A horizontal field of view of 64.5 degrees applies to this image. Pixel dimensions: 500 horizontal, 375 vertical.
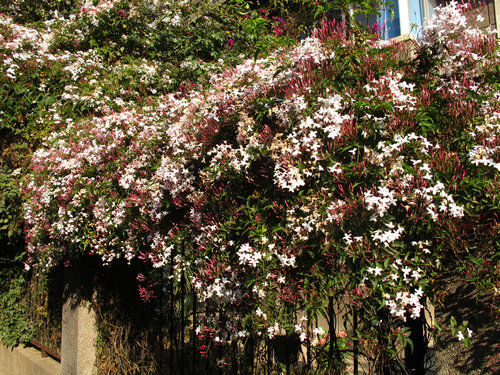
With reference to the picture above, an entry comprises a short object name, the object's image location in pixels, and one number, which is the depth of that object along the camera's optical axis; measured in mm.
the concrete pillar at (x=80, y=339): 4504
